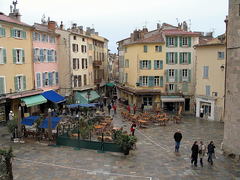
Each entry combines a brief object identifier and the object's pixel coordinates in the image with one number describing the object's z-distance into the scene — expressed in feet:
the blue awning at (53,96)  105.70
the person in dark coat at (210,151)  53.98
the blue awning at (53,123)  67.67
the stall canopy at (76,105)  98.26
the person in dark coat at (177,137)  60.78
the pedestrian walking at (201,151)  53.98
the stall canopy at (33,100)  91.76
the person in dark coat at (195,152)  52.70
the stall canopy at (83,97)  127.34
